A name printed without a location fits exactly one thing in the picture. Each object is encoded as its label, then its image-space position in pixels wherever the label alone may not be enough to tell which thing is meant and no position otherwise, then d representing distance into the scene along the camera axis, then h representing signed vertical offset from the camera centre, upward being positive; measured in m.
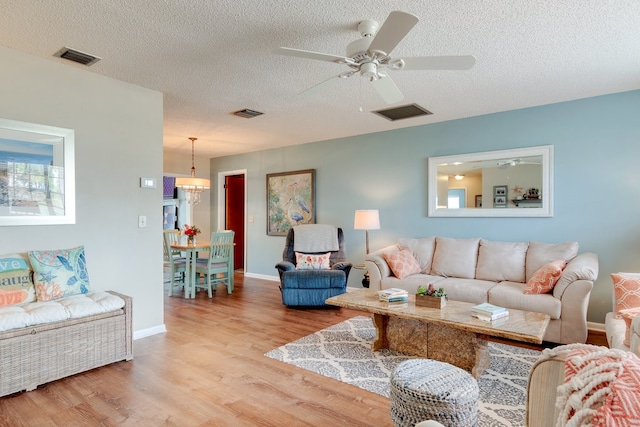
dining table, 5.16 -0.80
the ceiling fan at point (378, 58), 1.99 +0.94
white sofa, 3.07 -0.68
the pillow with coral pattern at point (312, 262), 4.87 -0.70
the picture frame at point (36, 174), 2.70 +0.31
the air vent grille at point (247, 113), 4.25 +1.21
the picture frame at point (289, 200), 6.11 +0.21
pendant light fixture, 5.78 +0.46
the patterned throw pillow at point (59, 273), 2.67 -0.47
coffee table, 2.37 -0.92
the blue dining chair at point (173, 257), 5.33 -0.73
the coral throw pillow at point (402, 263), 4.09 -0.61
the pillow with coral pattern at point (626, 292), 2.54 -0.59
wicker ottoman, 1.62 -0.87
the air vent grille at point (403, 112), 4.17 +1.22
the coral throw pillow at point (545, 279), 3.22 -0.62
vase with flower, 5.47 -0.34
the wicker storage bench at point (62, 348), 2.32 -0.98
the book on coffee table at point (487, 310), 2.50 -0.72
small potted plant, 2.83 -0.70
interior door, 7.63 +0.04
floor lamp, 4.82 -0.12
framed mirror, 4.03 +0.34
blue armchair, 4.48 -0.94
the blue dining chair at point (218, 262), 5.27 -0.78
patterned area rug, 2.22 -1.22
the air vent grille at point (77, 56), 2.71 +1.24
